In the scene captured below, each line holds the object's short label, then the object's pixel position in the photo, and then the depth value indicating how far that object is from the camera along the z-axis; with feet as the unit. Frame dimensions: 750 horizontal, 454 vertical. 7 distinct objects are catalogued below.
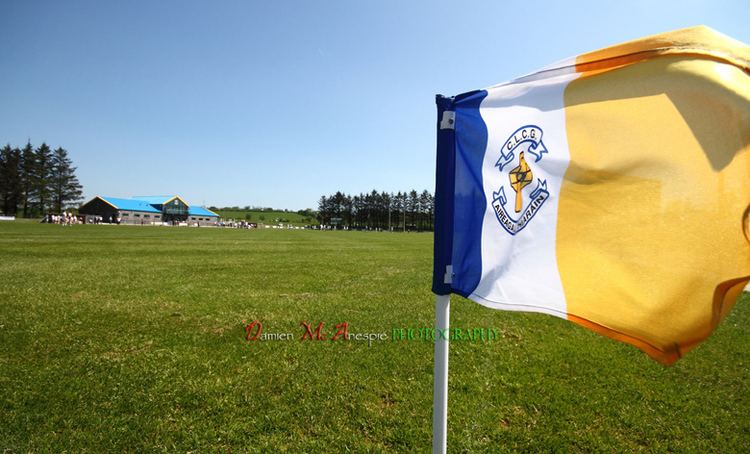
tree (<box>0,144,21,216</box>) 267.18
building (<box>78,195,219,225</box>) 295.28
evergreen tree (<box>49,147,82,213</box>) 295.28
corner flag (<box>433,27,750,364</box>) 3.85
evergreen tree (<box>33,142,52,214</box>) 282.77
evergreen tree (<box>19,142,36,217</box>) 276.21
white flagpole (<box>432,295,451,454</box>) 6.92
